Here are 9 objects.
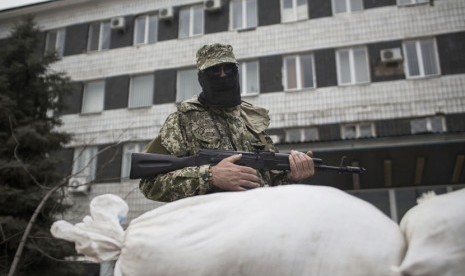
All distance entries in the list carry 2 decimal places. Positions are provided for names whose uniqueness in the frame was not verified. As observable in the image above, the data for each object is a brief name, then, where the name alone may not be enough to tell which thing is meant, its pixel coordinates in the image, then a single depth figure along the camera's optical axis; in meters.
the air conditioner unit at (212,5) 15.29
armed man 2.03
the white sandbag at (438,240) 1.24
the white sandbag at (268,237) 1.37
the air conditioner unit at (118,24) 16.56
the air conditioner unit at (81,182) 15.23
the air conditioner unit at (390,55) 12.84
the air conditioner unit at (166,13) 15.96
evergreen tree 9.49
